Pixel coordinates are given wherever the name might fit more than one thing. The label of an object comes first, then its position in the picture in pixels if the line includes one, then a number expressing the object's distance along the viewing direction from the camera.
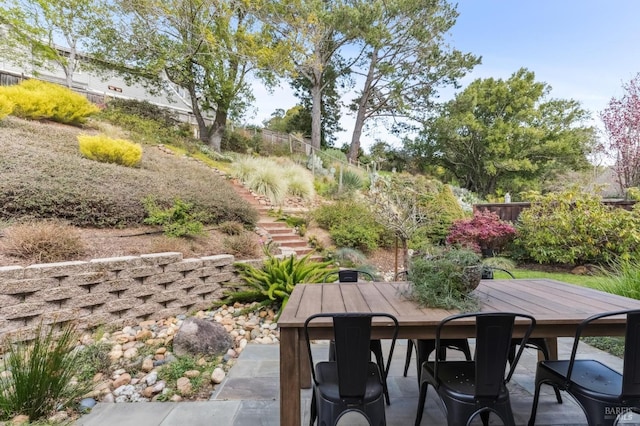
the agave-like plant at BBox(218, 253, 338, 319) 3.80
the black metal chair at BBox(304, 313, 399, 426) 1.43
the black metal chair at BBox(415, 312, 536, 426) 1.45
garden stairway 5.80
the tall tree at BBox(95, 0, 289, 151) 9.50
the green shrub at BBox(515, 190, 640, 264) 5.53
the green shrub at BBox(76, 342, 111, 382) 2.37
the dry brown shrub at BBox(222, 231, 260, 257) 4.54
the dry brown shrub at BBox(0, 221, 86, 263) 3.13
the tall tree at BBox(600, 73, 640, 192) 8.16
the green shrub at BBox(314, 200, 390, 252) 6.48
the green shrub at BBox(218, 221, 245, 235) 5.14
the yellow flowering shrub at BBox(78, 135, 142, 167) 5.77
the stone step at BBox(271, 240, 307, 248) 5.84
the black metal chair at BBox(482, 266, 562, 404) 2.11
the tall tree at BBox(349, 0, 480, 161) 12.67
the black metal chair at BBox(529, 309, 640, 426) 1.44
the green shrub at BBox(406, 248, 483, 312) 1.77
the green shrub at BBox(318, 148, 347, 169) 12.02
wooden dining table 1.60
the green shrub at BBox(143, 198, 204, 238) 4.44
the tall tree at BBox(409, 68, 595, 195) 14.50
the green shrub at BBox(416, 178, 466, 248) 6.44
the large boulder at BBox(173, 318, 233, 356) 2.75
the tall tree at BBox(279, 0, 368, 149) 10.95
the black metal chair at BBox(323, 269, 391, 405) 2.02
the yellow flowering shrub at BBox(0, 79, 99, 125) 7.00
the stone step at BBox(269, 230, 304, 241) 5.93
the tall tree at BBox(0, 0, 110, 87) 10.00
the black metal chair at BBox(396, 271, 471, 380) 2.17
